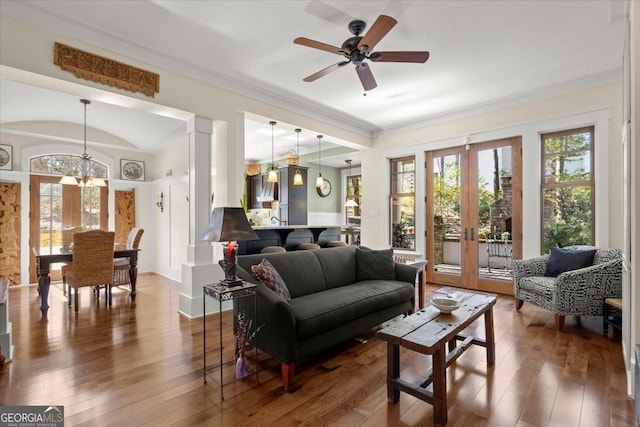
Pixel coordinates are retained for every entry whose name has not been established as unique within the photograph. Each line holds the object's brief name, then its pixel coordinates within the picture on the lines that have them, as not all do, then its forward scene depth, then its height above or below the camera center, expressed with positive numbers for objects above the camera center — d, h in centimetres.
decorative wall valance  289 +145
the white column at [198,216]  380 -3
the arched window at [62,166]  586 +96
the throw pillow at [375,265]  365 -63
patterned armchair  320 -81
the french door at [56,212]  575 +3
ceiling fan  258 +145
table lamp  234 -15
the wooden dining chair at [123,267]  474 -82
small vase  235 -118
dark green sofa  228 -79
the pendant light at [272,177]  595 +70
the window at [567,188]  419 +34
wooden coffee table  183 -78
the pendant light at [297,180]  623 +67
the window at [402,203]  605 +20
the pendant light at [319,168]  676 +132
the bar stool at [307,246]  516 -55
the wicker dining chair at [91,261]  397 -63
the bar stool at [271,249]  465 -55
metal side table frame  218 -59
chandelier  488 +53
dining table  381 -68
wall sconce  666 +28
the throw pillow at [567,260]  362 -57
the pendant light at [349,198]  836 +46
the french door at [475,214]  485 -2
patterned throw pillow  259 -55
